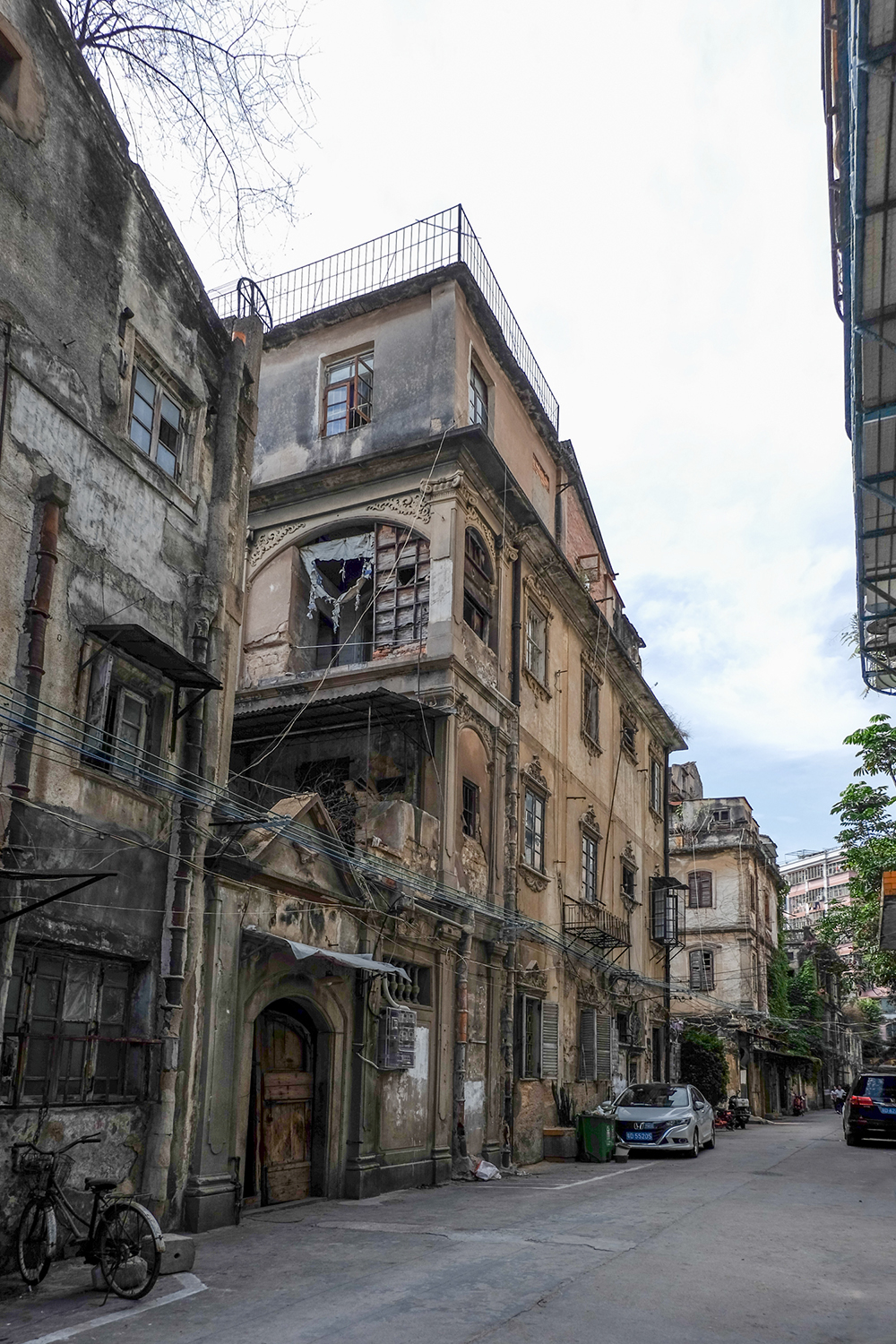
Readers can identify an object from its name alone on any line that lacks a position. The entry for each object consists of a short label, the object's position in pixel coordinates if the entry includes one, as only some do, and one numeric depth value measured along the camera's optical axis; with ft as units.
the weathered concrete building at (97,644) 31.83
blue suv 80.12
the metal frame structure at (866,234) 25.96
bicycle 26.14
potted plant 68.03
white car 71.87
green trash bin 67.77
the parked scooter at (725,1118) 114.83
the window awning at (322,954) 39.88
